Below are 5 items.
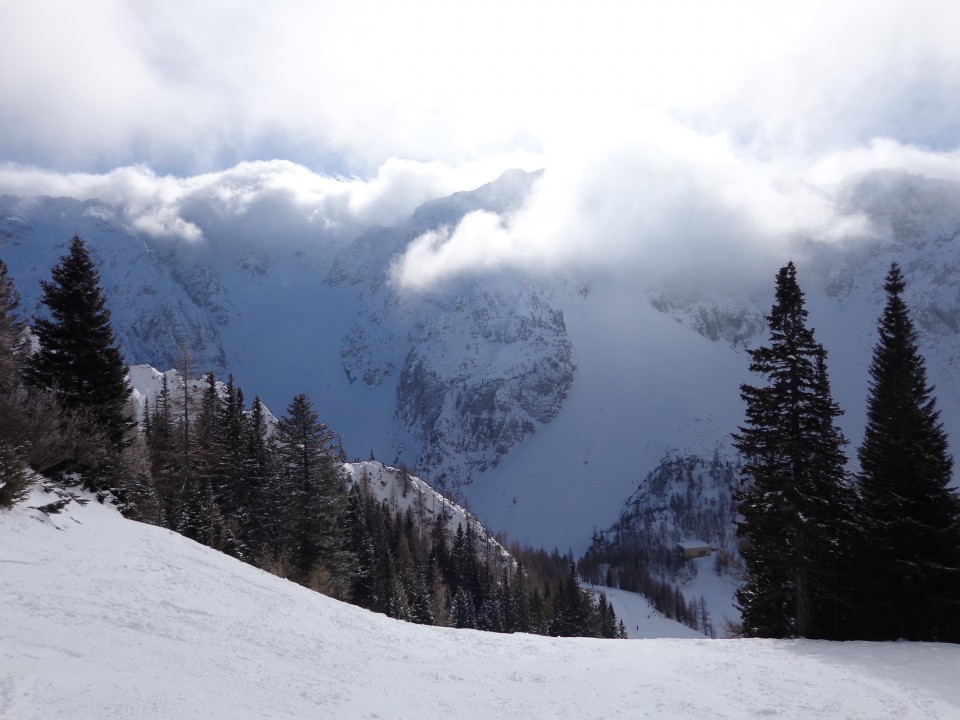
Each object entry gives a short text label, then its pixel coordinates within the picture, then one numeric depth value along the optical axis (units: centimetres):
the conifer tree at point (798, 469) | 2166
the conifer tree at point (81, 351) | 2470
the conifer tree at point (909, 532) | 2080
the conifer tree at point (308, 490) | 3616
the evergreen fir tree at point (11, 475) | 1584
